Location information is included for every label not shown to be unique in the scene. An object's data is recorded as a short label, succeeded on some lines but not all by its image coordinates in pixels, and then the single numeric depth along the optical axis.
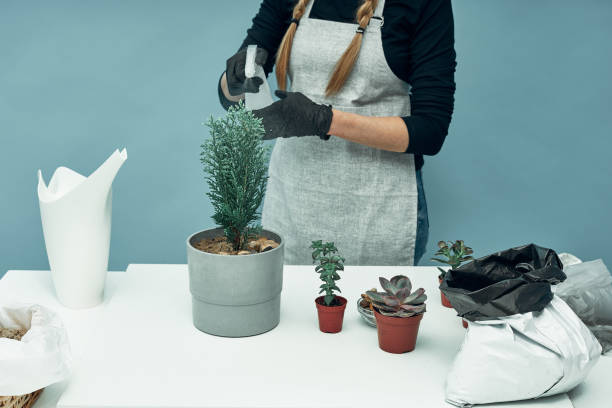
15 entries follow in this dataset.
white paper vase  1.11
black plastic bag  0.89
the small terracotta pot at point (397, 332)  1.00
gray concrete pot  1.03
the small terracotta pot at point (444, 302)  1.22
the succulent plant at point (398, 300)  0.99
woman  1.55
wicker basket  0.81
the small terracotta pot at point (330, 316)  1.07
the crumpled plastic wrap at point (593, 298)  1.06
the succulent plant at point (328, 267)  1.06
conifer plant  1.04
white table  0.89
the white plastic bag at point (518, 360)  0.86
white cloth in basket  0.81
